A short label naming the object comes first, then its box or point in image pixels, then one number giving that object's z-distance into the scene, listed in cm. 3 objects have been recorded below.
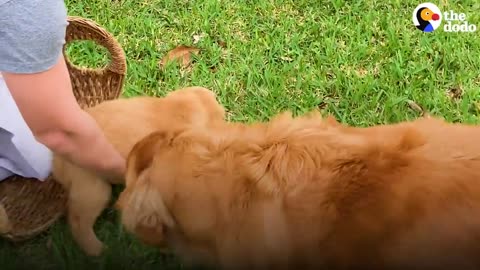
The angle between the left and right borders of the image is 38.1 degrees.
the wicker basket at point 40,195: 255
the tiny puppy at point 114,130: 238
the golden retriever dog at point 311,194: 173
